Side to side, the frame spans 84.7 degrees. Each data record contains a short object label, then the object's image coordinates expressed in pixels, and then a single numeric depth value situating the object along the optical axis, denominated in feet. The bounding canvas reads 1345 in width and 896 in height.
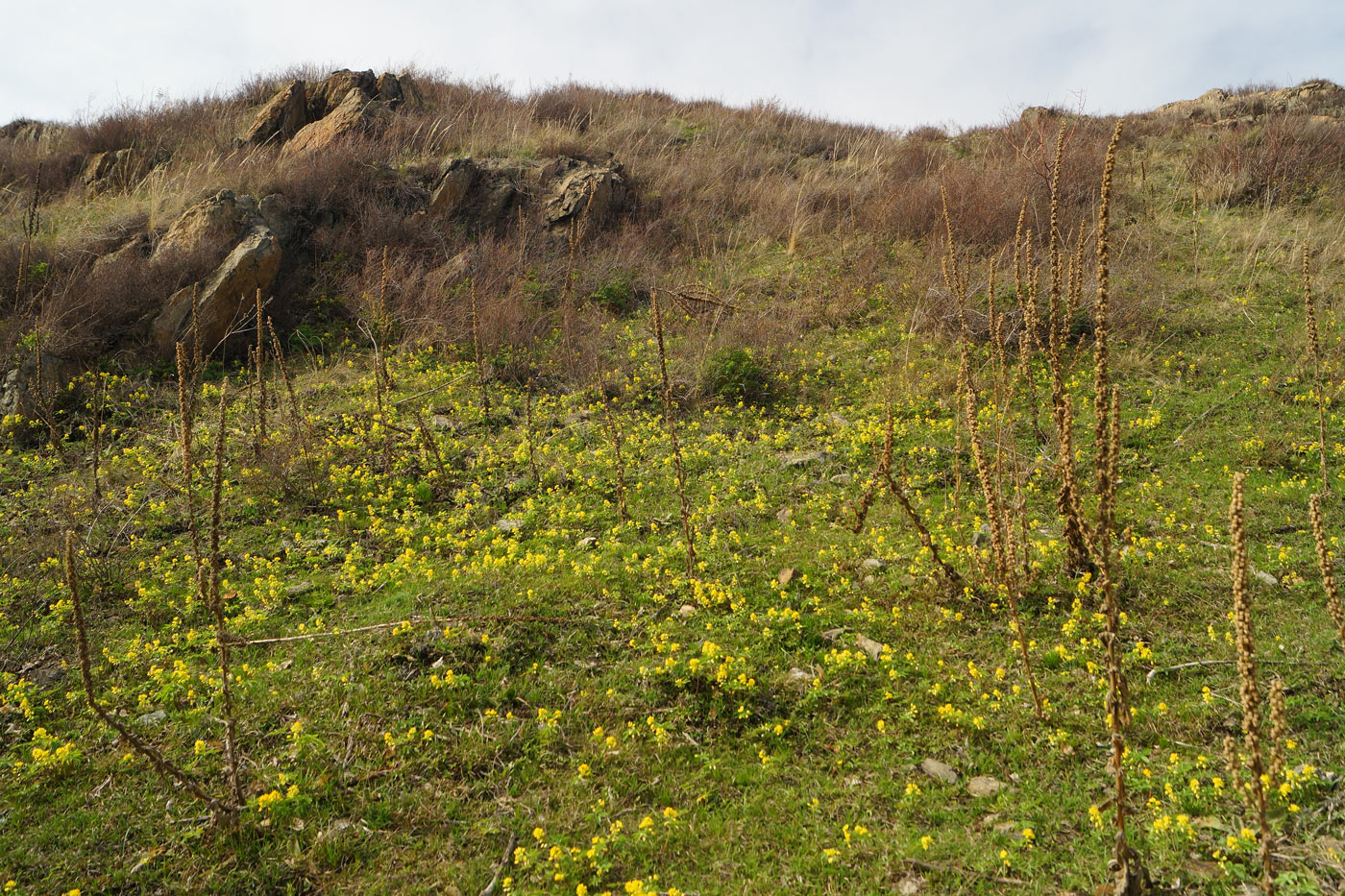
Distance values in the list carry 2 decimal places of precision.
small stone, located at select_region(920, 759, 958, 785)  11.13
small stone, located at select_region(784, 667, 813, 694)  13.28
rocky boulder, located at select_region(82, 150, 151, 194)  43.14
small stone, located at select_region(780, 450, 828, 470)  23.04
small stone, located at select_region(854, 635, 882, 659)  14.02
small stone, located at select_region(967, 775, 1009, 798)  10.78
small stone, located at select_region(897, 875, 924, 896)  9.20
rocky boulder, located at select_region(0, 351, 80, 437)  26.18
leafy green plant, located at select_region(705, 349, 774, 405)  29.50
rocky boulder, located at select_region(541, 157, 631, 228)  44.96
